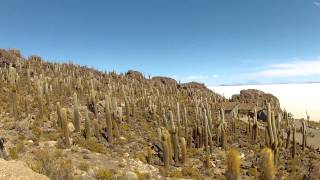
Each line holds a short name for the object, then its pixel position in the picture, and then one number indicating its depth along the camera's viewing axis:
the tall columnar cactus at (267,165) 8.48
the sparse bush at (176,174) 10.37
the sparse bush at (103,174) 8.72
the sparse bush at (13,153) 9.19
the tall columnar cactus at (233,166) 8.54
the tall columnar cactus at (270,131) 13.15
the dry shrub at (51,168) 6.44
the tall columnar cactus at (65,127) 11.28
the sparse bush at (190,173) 10.71
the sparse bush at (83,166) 9.37
